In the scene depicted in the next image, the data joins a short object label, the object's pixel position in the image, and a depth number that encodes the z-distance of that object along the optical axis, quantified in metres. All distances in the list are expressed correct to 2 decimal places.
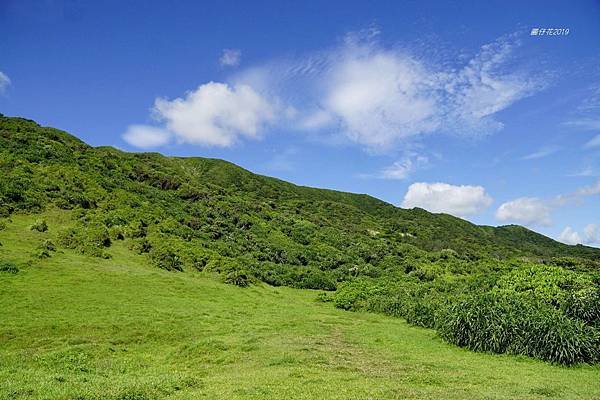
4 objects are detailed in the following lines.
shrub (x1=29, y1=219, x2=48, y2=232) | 43.66
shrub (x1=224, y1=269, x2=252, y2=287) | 45.34
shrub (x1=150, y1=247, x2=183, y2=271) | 45.16
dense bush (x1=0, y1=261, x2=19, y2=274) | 33.34
